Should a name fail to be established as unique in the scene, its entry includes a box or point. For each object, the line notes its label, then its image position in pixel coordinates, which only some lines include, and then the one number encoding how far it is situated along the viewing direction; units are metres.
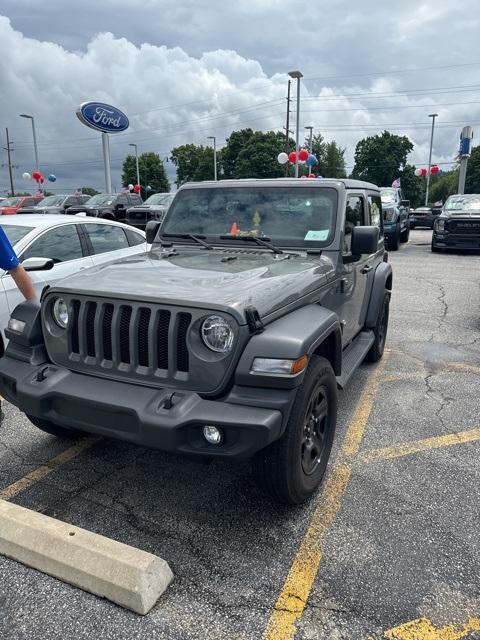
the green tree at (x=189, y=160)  80.56
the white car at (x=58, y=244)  4.94
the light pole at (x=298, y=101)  27.12
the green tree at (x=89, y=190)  93.68
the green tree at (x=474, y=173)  64.69
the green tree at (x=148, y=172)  85.44
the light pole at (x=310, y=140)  69.06
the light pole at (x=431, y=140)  50.75
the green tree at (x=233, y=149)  73.81
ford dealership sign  22.76
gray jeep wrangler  2.37
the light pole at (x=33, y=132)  41.78
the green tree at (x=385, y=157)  68.31
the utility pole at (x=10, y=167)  62.13
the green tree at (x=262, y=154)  66.75
